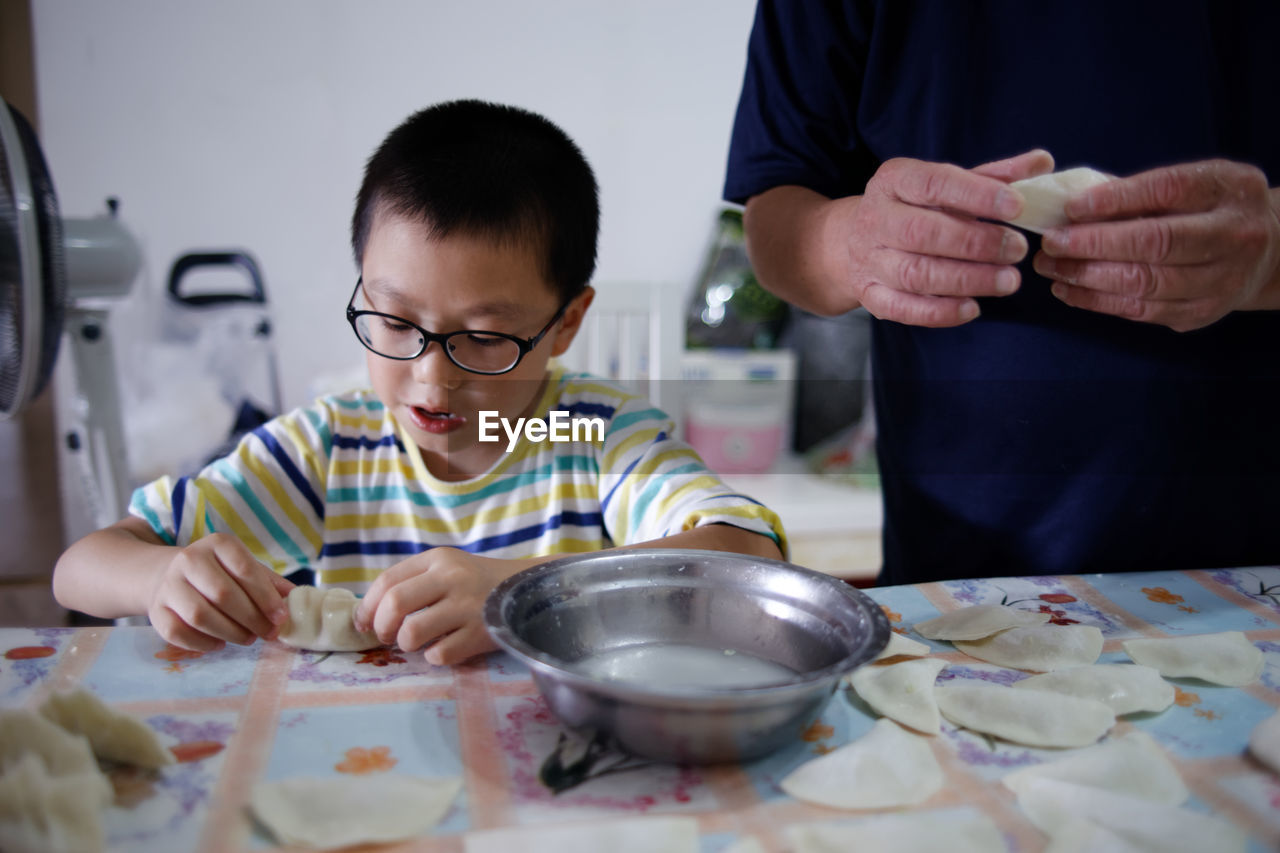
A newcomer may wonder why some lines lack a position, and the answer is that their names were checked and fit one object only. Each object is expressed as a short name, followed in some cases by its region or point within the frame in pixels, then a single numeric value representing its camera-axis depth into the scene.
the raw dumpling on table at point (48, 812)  0.47
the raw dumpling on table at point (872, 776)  0.55
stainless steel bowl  0.54
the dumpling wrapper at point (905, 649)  0.77
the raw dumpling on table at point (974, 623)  0.80
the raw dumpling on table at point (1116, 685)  0.67
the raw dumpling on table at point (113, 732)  0.56
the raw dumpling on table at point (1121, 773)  0.57
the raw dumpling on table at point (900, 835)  0.51
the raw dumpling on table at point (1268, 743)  0.59
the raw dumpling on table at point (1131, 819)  0.51
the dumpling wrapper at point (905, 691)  0.65
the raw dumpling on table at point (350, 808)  0.50
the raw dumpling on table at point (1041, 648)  0.76
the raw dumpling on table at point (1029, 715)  0.63
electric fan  0.90
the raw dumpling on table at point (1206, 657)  0.73
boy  0.75
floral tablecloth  0.53
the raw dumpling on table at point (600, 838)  0.50
